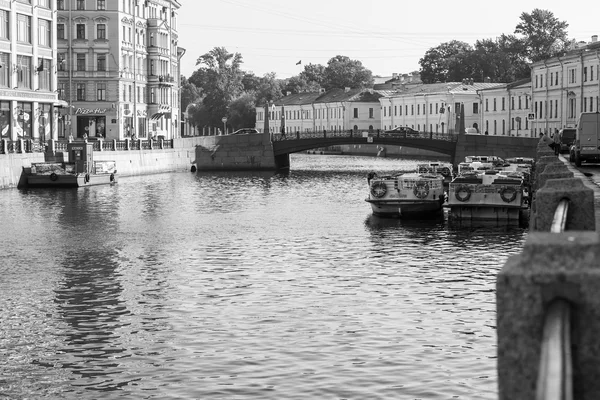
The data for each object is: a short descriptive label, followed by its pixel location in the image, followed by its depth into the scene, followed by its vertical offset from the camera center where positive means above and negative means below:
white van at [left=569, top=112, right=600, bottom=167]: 48.28 -0.25
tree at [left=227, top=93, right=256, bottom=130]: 174.75 +3.63
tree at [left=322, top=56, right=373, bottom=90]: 192.00 +10.70
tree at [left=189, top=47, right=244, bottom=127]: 176.74 +8.79
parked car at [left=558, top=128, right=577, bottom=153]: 70.56 -0.10
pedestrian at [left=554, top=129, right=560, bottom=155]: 57.79 -0.37
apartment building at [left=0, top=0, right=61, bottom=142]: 75.50 +4.74
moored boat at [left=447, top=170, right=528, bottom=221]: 46.88 -2.70
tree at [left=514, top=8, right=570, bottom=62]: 152.75 +14.40
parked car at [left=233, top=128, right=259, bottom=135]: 117.05 +0.68
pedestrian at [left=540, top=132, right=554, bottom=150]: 59.90 -0.24
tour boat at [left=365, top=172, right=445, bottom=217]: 50.38 -2.75
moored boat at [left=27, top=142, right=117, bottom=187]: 67.00 -2.06
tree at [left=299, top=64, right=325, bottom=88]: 197.12 +9.57
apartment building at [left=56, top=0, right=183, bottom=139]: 101.88 +6.66
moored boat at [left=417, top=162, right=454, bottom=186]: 65.25 -2.01
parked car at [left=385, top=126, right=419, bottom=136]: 100.00 +0.39
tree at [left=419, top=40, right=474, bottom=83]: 166.62 +11.50
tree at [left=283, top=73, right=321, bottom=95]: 194.12 +8.88
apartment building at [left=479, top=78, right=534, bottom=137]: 119.12 +3.02
